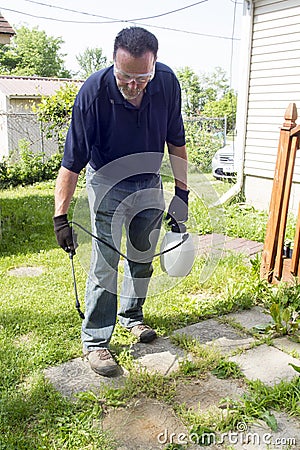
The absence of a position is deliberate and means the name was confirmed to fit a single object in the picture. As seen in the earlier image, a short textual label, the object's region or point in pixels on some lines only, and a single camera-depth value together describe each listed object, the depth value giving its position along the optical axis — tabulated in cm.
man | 204
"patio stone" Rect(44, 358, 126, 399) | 216
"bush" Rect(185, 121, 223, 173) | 884
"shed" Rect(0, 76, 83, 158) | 954
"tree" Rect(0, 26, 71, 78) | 4441
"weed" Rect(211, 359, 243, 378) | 226
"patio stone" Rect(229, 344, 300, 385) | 225
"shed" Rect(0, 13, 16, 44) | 612
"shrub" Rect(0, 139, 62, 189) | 827
